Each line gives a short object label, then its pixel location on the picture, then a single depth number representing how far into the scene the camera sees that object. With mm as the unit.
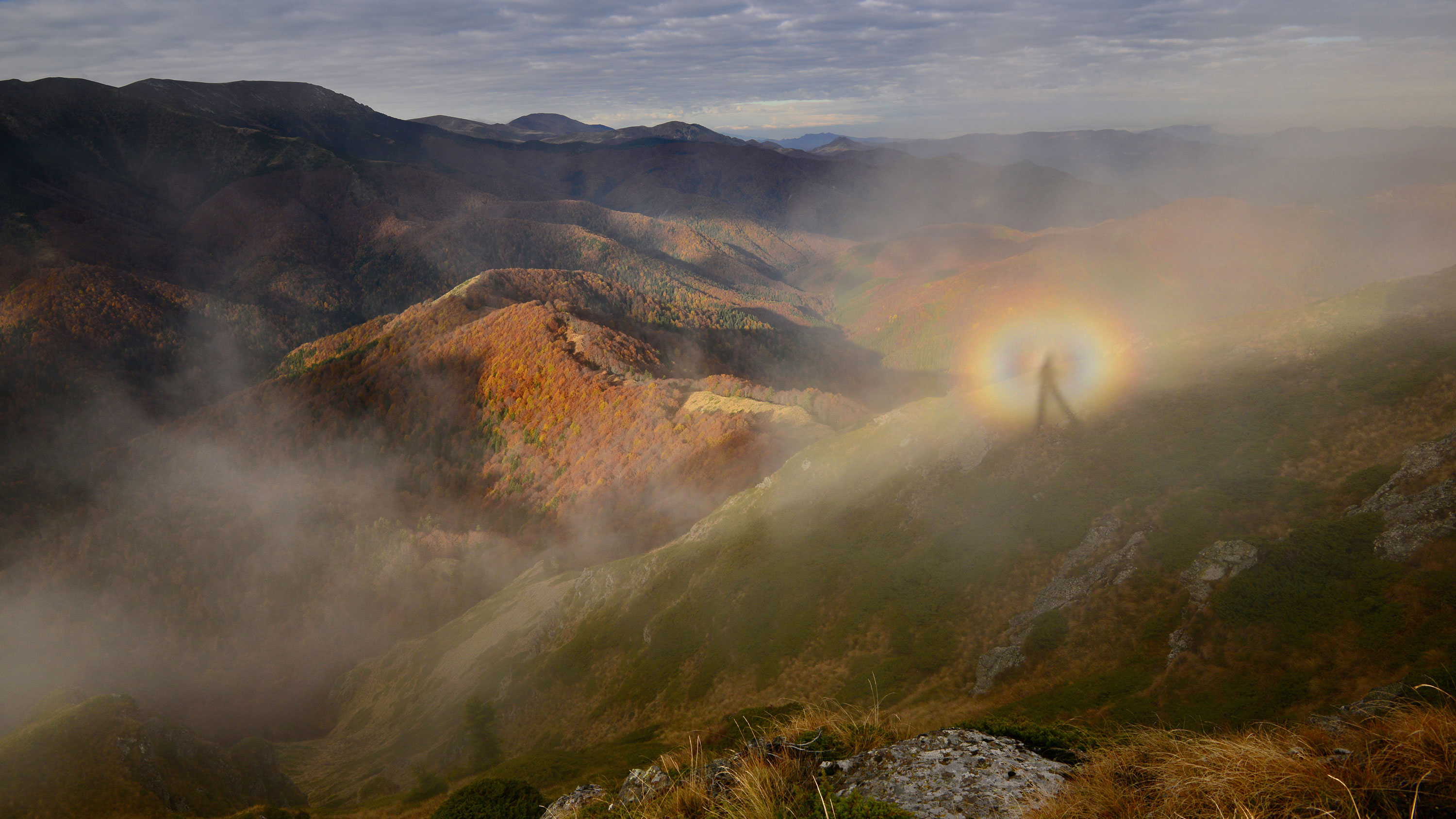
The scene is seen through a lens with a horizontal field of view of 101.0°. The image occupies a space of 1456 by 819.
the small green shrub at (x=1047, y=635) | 31812
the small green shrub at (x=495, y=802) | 23953
